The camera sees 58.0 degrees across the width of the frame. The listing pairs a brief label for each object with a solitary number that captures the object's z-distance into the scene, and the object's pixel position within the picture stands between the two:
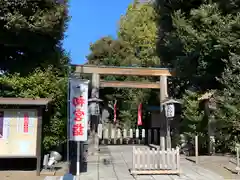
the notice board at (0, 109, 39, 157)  6.92
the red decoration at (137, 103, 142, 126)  14.77
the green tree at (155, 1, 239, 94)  9.76
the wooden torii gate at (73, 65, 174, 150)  10.84
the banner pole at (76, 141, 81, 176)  6.78
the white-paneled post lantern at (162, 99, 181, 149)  9.38
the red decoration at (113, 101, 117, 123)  16.43
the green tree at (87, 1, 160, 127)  16.84
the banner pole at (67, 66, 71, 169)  7.24
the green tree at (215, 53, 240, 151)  9.16
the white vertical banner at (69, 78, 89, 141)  6.94
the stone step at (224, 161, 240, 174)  7.14
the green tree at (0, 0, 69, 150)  7.68
